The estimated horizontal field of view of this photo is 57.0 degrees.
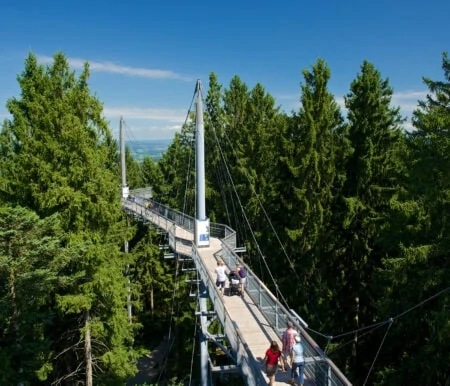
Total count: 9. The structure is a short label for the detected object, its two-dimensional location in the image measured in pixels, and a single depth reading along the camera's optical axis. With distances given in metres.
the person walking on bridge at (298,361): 8.34
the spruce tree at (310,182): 21.05
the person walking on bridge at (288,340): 8.84
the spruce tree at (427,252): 11.52
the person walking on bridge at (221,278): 13.78
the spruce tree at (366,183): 19.81
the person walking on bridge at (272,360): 8.45
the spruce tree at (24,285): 12.82
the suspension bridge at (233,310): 8.85
